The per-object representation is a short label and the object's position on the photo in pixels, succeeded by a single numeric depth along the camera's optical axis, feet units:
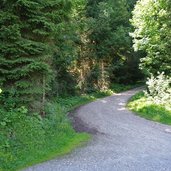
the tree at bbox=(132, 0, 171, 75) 44.82
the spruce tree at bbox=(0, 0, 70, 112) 23.76
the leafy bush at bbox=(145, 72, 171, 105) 36.99
